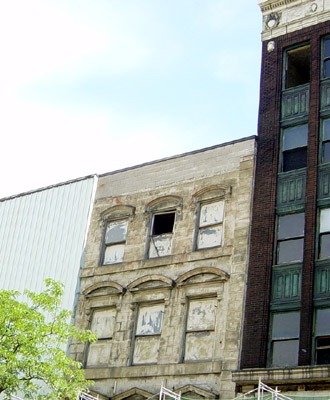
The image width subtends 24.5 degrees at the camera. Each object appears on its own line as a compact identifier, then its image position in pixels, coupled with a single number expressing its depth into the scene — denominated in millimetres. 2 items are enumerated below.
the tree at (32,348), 21344
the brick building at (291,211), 22625
